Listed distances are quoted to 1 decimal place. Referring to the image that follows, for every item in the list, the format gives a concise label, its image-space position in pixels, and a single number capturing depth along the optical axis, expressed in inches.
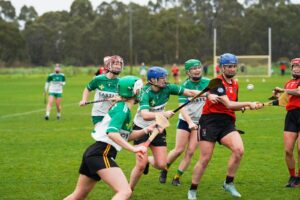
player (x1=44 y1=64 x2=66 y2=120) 1349.0
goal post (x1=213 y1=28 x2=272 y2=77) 4036.1
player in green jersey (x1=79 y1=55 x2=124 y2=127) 732.3
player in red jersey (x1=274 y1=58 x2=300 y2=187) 579.5
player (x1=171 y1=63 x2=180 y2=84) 3054.1
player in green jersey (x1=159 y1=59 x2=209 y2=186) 611.8
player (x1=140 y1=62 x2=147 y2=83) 3309.2
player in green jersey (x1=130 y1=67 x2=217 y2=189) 523.1
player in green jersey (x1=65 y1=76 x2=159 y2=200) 397.5
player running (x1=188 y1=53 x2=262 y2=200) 533.4
